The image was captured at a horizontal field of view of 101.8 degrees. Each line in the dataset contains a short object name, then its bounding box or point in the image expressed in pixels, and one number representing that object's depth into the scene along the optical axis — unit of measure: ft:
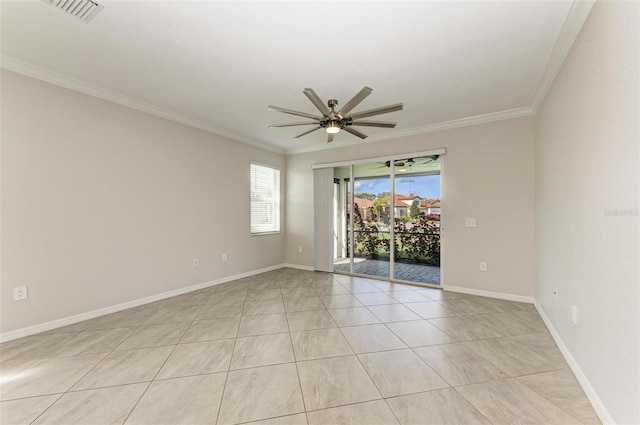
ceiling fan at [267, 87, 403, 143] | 7.82
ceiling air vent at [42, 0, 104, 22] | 6.02
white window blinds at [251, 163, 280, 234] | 17.37
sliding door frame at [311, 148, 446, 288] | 14.01
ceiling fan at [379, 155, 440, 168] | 14.37
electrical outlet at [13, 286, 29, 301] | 8.34
